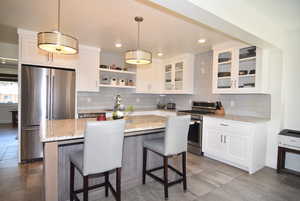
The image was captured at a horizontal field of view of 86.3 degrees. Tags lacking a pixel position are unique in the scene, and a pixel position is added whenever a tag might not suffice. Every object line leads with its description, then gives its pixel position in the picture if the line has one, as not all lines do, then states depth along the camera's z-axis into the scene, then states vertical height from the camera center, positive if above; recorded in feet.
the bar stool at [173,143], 6.51 -2.00
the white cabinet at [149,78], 15.72 +1.90
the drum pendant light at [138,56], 7.46 +1.90
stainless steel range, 11.79 -2.33
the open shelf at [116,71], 13.58 +2.22
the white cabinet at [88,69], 12.39 +2.09
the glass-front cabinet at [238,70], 9.80 +1.84
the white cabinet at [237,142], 9.11 -2.78
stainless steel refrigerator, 10.02 -0.41
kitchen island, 5.10 -2.09
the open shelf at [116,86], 13.45 +0.88
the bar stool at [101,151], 4.86 -1.76
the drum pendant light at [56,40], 5.44 +1.91
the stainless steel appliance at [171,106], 17.03 -1.02
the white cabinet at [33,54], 9.95 +2.67
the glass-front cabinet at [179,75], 14.61 +2.11
